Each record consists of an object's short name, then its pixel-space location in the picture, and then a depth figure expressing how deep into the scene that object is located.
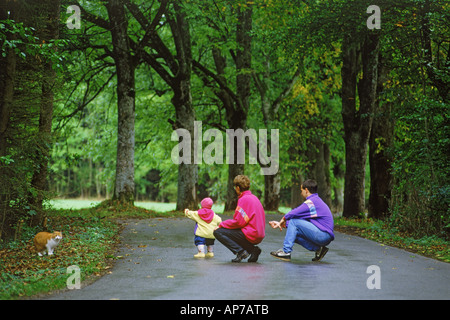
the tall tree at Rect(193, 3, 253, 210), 28.27
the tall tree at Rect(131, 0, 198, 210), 24.41
